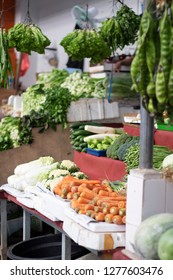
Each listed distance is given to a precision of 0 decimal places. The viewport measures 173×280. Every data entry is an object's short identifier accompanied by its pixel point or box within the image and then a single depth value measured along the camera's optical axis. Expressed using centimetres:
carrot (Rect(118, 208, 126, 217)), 316
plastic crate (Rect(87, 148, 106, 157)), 536
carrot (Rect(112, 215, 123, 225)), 311
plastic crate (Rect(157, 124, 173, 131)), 468
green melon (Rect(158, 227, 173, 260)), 248
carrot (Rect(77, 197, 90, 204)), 352
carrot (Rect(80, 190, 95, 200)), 360
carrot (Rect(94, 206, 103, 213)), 329
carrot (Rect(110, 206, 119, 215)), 320
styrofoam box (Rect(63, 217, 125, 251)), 297
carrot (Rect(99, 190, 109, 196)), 367
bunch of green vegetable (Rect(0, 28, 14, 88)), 484
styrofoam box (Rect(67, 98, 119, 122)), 651
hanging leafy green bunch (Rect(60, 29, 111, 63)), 462
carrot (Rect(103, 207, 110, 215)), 323
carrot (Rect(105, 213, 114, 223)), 314
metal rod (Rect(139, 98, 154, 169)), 293
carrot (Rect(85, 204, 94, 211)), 334
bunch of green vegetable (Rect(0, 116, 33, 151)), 664
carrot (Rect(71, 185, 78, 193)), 381
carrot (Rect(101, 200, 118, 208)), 330
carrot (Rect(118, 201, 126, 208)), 330
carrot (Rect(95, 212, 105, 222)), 318
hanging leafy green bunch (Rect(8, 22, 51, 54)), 466
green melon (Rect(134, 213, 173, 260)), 263
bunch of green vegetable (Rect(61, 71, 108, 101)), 677
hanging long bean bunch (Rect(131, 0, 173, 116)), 236
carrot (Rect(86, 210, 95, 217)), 326
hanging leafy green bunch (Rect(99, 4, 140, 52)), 448
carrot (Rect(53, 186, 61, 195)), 396
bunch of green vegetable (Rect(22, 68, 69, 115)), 697
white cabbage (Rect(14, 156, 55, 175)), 533
